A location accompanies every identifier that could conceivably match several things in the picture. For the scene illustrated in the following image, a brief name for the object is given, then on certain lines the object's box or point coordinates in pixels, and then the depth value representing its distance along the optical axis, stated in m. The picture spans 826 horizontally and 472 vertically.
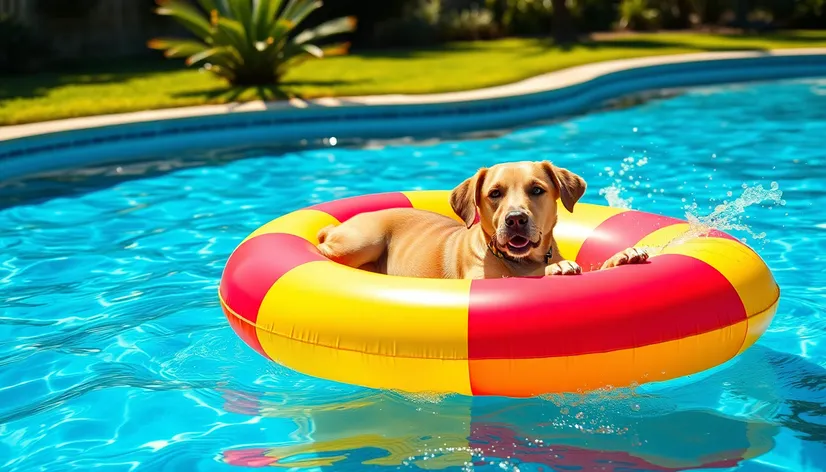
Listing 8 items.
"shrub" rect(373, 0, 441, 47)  23.27
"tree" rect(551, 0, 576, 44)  22.55
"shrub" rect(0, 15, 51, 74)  17.28
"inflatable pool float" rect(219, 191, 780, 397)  4.45
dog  4.89
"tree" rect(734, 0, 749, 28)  25.50
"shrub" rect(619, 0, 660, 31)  26.67
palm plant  14.14
